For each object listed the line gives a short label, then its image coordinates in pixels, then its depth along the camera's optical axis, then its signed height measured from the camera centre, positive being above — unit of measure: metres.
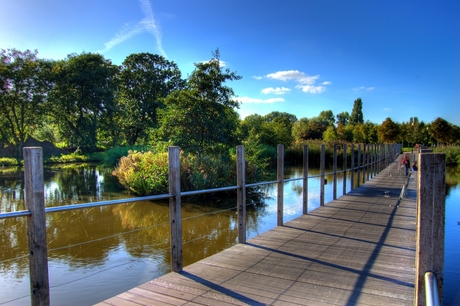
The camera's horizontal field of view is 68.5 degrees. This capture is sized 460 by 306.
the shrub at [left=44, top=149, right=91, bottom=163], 30.53 -0.82
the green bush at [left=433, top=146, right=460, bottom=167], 29.81 -0.82
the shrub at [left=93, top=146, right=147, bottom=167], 26.20 -0.45
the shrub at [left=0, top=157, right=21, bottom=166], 27.39 -0.99
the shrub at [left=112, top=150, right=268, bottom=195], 11.53 -0.86
